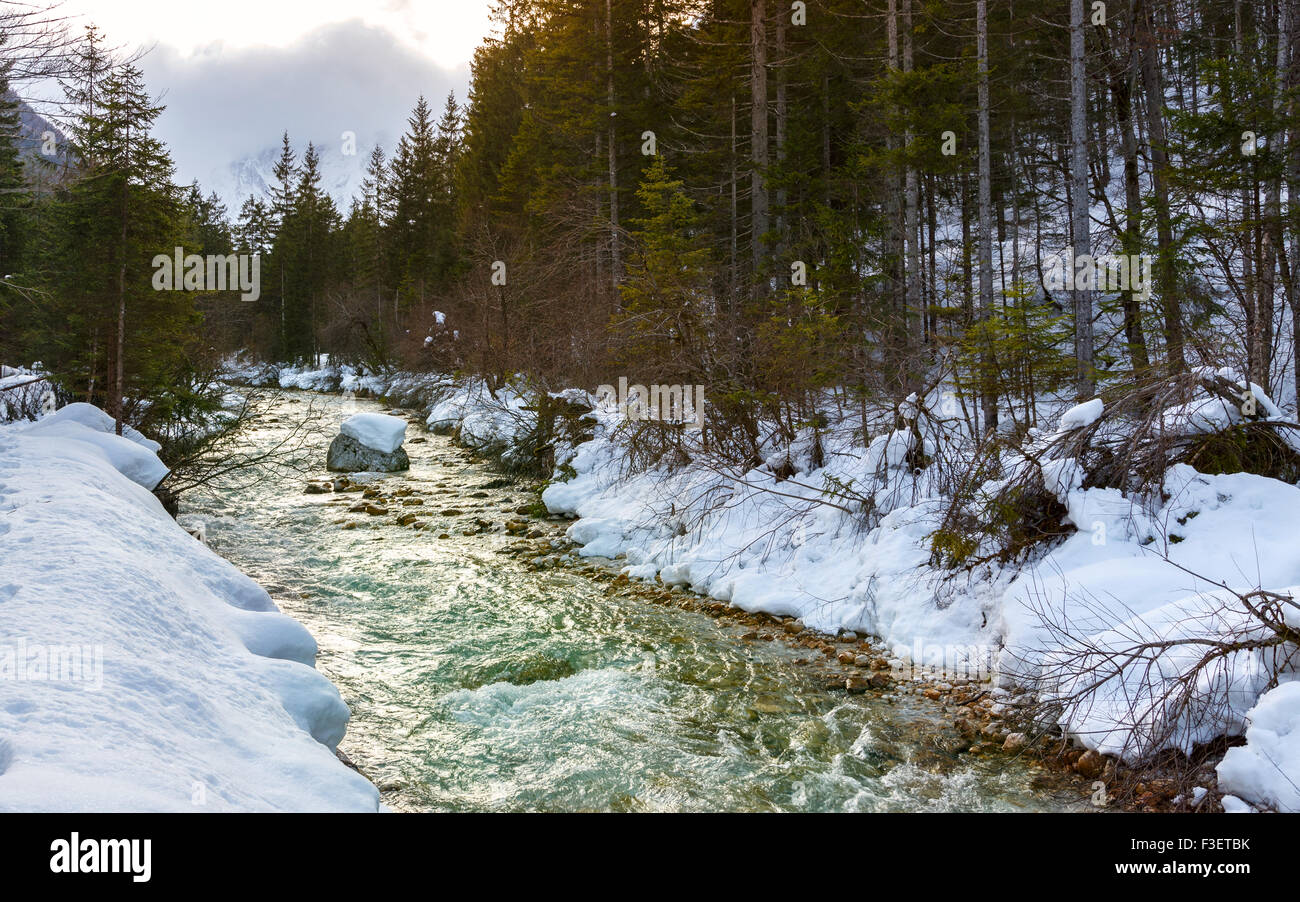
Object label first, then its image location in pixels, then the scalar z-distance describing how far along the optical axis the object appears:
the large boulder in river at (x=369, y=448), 18.84
